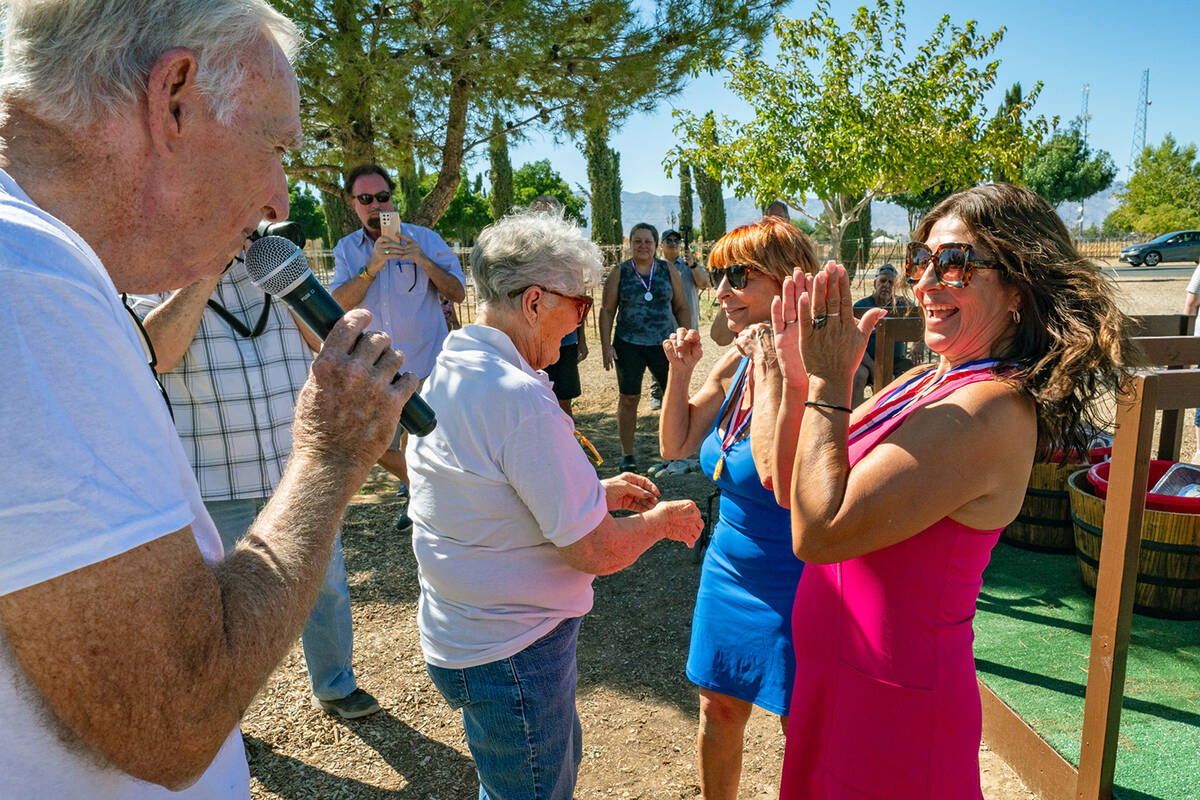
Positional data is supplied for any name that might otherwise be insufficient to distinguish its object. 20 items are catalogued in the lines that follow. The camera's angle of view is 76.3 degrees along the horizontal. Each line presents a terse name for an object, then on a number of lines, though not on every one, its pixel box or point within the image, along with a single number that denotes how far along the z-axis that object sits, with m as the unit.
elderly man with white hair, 0.70
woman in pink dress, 1.65
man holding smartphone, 5.07
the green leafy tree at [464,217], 44.97
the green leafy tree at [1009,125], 14.00
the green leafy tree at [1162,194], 43.59
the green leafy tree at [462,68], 6.24
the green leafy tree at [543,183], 54.53
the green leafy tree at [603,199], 34.25
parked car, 29.11
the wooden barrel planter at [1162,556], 3.35
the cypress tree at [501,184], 32.56
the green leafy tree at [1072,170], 52.75
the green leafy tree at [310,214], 47.44
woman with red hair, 2.36
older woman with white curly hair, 1.83
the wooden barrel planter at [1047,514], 4.32
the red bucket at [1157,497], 3.40
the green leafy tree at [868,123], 13.35
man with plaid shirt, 2.91
